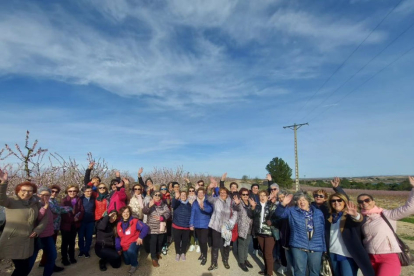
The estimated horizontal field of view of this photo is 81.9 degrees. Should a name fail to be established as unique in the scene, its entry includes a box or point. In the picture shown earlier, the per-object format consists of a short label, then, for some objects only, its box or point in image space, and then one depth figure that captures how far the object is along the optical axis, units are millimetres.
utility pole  24258
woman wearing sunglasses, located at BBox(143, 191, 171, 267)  5590
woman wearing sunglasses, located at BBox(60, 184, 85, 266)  5133
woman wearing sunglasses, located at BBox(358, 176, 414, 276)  3152
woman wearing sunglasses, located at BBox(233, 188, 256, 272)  5383
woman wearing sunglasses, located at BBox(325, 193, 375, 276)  3268
